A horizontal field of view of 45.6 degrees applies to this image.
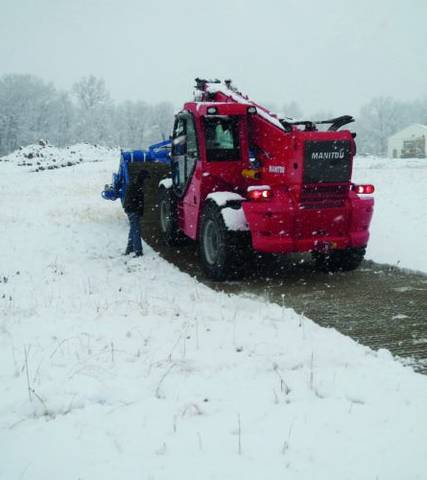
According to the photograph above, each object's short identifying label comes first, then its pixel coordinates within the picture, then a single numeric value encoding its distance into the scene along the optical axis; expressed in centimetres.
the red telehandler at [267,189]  714
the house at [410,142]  6056
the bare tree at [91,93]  8356
